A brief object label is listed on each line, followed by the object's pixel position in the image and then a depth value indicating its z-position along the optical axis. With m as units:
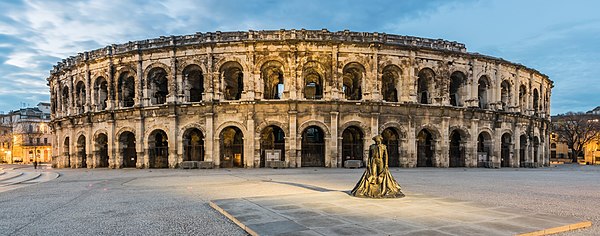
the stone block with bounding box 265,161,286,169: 22.44
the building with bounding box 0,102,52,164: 55.75
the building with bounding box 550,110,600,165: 53.77
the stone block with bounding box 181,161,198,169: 23.23
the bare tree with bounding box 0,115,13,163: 56.88
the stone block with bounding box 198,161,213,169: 23.12
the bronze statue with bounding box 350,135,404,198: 9.16
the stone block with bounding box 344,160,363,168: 22.83
